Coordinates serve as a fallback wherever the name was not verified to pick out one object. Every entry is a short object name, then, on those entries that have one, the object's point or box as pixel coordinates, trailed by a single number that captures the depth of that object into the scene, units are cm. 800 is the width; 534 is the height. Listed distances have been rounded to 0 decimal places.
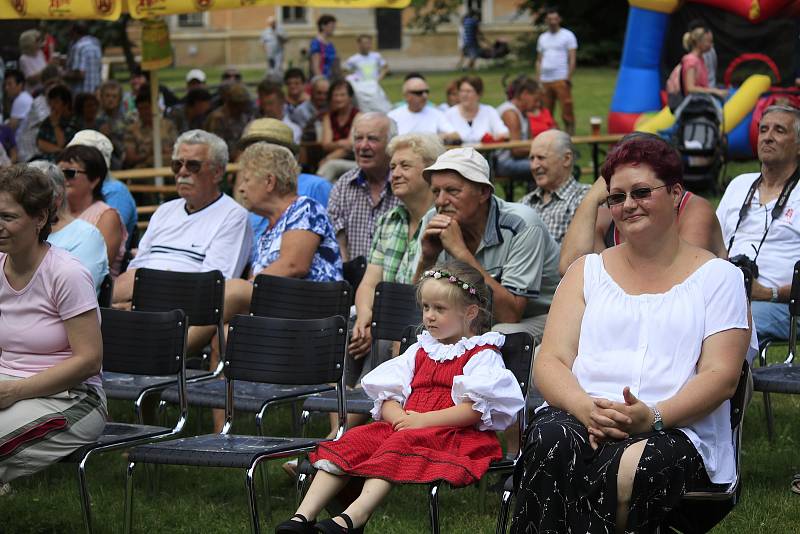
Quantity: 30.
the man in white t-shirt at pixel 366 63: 3381
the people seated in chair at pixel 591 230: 1024
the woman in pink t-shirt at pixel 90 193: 1293
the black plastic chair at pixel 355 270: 1274
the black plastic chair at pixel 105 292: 1177
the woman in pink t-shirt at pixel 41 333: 894
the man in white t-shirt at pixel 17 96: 2826
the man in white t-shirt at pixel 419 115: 2255
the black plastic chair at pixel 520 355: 886
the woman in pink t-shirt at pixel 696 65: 2736
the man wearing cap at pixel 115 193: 1392
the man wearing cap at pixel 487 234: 1006
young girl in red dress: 805
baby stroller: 2462
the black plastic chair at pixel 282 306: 1062
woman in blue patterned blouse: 1210
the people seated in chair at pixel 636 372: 717
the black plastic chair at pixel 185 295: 1155
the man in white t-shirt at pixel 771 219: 1132
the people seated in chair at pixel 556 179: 1312
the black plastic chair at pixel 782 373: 971
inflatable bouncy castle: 2962
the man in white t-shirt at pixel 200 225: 1262
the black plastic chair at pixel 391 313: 1051
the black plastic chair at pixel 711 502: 731
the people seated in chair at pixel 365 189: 1331
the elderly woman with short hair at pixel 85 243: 1155
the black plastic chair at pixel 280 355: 976
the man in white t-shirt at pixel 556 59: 3831
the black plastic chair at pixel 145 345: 1015
